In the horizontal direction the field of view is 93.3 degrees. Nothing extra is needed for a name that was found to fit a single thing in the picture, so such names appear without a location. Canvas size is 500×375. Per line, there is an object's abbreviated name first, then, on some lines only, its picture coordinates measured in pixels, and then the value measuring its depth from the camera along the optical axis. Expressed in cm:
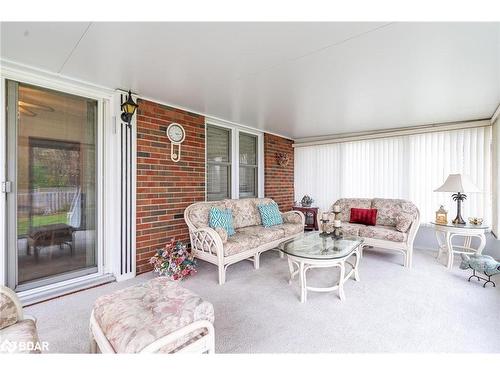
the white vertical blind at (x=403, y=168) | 370
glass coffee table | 223
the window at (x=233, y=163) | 399
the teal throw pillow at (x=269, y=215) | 371
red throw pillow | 379
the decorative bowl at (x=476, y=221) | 326
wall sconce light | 264
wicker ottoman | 110
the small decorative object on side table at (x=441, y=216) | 339
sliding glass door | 218
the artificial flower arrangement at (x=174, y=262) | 270
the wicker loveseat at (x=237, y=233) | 271
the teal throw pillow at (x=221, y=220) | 305
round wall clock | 321
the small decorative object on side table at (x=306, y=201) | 526
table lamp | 315
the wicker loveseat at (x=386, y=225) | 319
